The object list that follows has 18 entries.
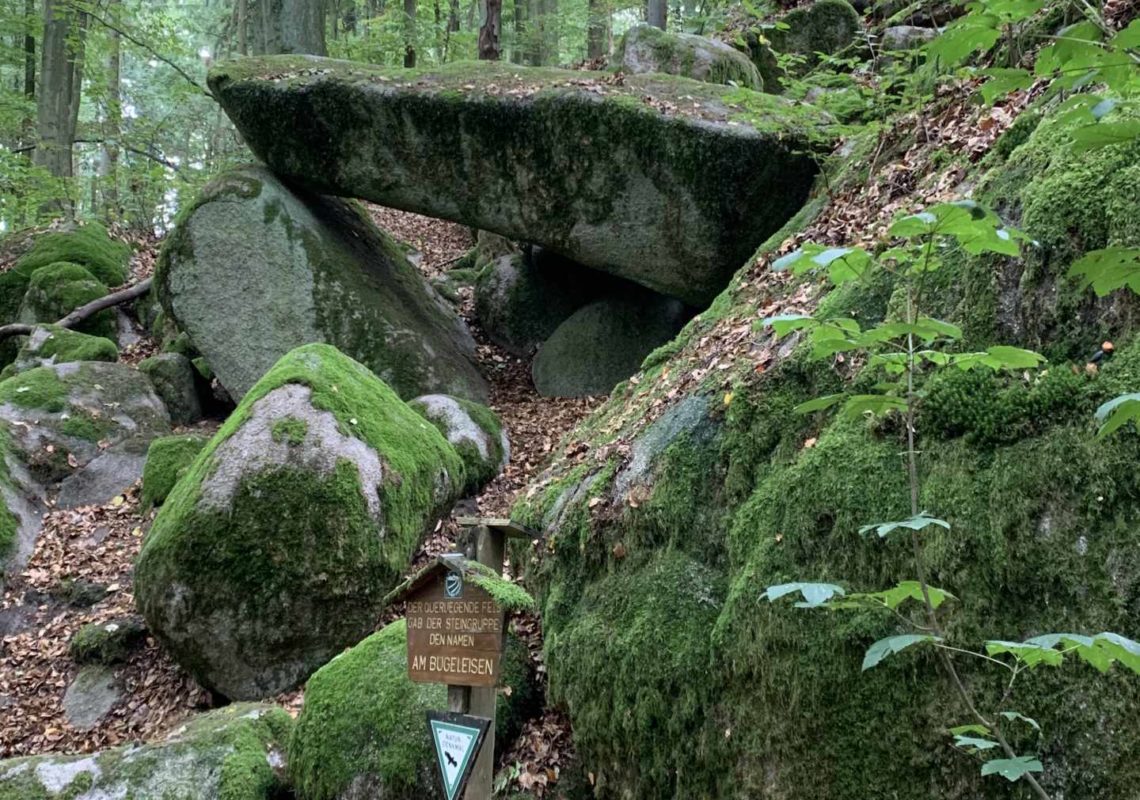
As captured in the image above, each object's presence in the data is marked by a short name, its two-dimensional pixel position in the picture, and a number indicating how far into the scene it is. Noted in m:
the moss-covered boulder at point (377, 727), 4.04
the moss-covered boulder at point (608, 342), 10.02
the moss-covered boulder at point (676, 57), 10.62
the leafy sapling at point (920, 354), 1.33
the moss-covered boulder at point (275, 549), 5.63
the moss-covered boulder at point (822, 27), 11.41
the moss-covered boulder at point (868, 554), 2.52
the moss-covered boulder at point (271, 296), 9.44
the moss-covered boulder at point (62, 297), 11.73
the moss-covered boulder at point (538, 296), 11.41
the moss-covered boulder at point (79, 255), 12.70
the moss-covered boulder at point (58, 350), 10.23
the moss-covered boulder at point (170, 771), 4.42
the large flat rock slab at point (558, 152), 8.36
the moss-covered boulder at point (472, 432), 7.88
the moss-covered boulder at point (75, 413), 8.28
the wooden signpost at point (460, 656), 3.15
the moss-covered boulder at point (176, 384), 9.71
